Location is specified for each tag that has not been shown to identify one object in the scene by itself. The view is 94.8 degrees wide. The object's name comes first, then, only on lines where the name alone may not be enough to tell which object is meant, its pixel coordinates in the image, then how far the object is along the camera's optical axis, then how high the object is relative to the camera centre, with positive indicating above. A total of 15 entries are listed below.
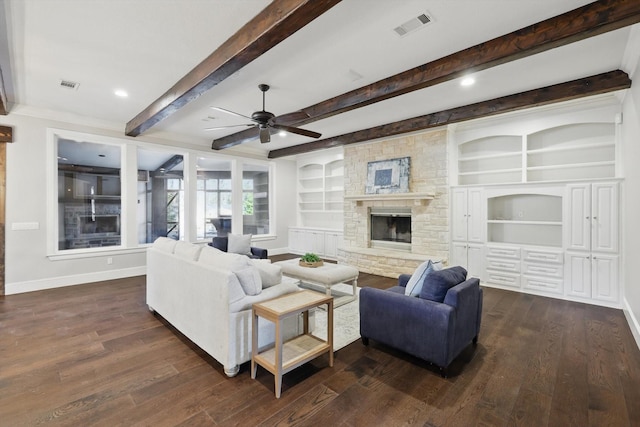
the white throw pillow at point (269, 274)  2.81 -0.60
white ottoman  4.04 -0.91
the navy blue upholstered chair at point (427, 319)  2.41 -0.96
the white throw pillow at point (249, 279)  2.49 -0.58
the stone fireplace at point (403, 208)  5.58 +0.07
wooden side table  2.15 -1.10
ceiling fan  3.98 +1.25
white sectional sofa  2.39 -0.77
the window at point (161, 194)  6.63 +0.40
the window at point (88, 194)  5.31 +0.32
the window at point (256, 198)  8.41 +0.38
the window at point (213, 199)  7.80 +0.34
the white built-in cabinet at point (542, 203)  4.16 +0.15
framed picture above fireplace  6.03 +0.76
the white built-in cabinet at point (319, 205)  7.95 +0.19
